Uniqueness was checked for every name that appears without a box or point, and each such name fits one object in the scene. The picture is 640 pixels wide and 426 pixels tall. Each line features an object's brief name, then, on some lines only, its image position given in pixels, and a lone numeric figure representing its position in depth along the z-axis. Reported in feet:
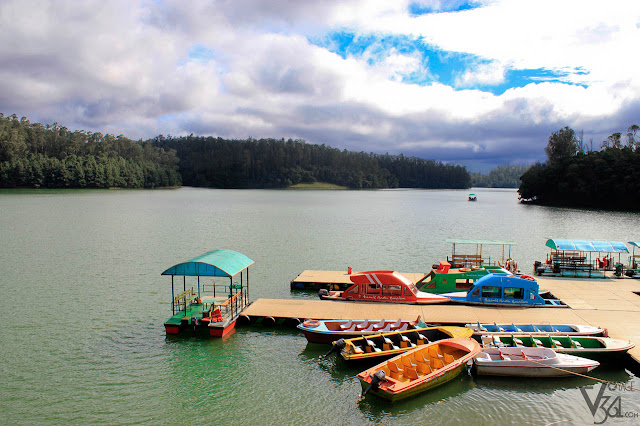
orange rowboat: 49.83
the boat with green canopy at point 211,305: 70.54
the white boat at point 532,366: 55.62
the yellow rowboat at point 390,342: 57.93
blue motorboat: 79.25
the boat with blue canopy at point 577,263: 105.91
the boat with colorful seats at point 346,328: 64.70
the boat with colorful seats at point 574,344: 57.93
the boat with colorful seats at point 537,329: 63.21
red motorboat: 82.28
